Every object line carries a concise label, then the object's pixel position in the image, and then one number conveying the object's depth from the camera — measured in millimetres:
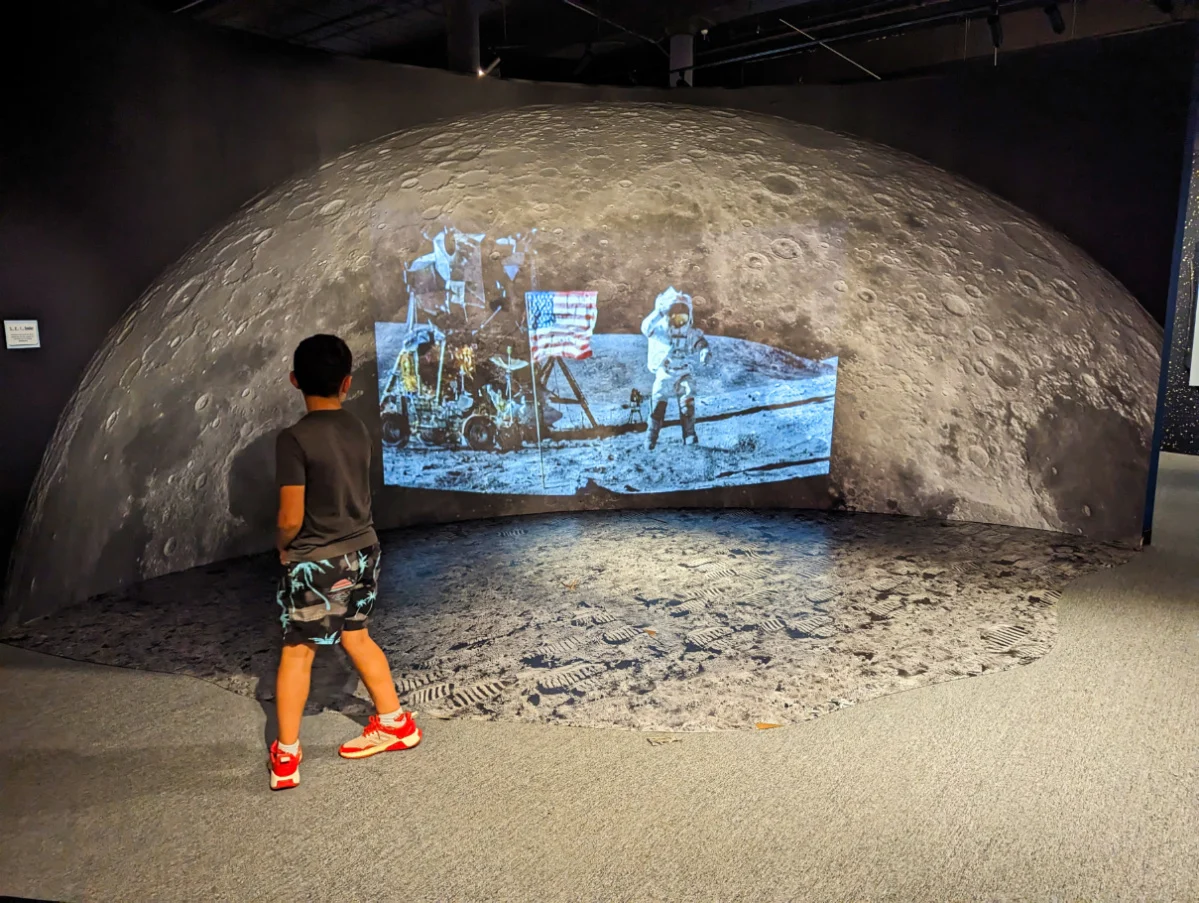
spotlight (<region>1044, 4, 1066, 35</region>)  5827
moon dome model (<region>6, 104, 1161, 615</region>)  4684
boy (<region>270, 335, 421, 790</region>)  2488
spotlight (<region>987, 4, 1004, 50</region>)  5993
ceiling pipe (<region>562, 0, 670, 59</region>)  5616
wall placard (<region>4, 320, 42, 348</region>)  3873
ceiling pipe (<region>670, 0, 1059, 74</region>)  6023
